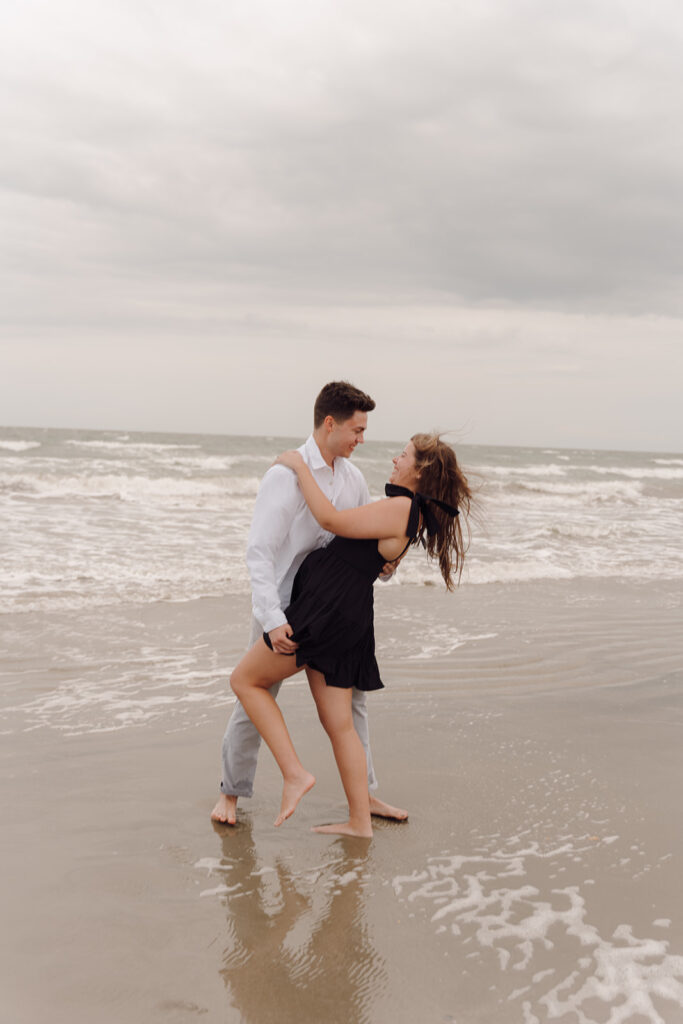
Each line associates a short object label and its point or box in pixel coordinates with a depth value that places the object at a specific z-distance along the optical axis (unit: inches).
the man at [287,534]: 139.5
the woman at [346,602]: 137.9
